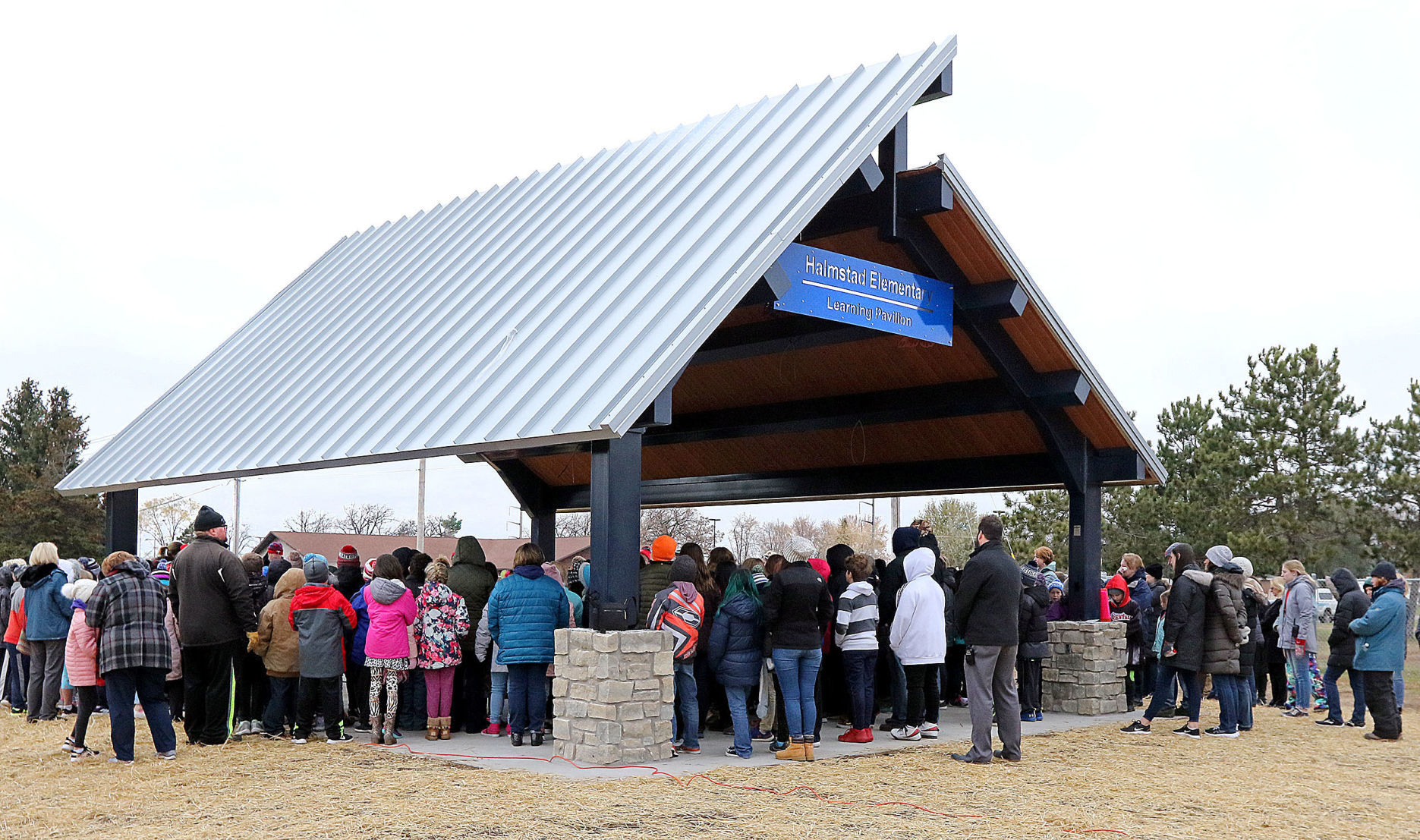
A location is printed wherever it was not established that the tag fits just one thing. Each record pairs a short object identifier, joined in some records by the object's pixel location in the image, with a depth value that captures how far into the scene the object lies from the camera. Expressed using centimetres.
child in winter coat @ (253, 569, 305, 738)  1009
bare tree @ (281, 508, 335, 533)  8300
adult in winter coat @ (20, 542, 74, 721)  1160
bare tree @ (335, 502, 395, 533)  8544
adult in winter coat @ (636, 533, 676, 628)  995
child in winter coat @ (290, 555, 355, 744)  994
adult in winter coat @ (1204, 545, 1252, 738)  1118
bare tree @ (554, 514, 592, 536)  8196
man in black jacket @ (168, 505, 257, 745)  971
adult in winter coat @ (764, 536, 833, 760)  913
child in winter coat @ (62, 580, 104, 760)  973
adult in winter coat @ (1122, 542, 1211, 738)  1120
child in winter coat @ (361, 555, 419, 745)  978
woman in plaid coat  902
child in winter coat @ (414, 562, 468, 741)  987
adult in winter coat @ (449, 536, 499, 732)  1039
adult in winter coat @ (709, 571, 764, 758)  929
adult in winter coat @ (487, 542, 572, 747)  952
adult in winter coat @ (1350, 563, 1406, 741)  1151
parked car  3666
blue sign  1059
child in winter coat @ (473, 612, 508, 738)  995
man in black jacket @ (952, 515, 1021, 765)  937
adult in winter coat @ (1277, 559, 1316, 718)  1339
